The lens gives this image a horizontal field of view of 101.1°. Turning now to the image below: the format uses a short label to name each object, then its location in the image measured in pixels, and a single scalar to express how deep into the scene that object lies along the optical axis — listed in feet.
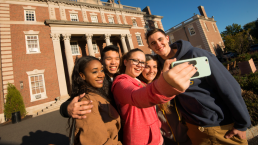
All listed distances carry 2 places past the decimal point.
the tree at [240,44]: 56.59
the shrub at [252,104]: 10.36
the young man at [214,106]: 4.91
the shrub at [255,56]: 39.78
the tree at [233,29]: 112.53
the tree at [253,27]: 113.70
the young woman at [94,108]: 3.92
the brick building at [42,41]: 35.27
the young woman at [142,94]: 2.10
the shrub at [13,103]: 29.60
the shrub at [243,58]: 25.41
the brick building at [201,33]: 78.95
